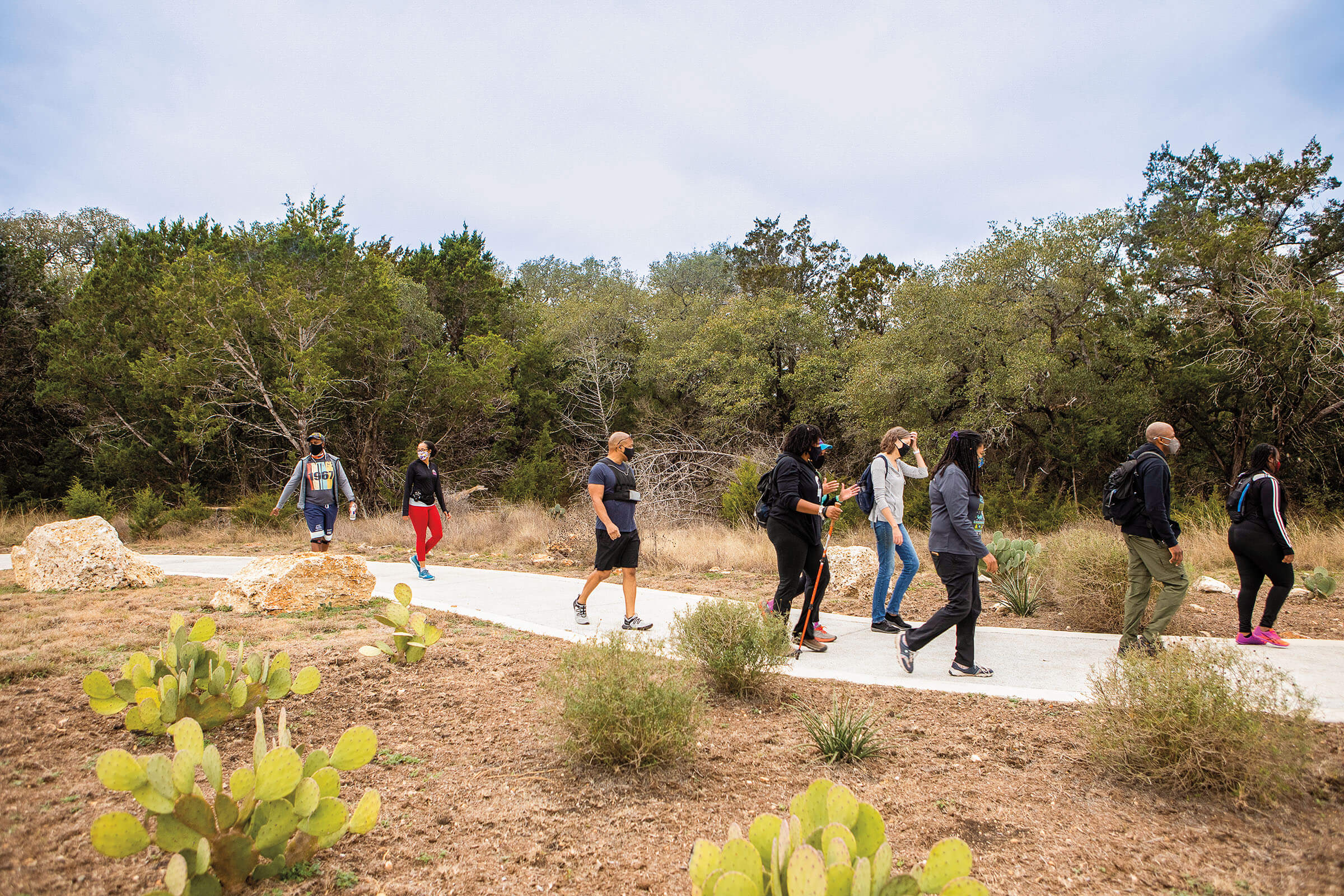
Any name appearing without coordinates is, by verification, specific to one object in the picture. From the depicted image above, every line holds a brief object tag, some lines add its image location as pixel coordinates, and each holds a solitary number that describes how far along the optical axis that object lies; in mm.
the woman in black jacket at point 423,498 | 9562
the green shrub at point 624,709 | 3637
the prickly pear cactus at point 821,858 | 2014
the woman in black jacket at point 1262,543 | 5934
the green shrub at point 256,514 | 17797
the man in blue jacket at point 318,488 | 9211
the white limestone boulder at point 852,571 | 8859
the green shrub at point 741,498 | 15633
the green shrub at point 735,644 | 4805
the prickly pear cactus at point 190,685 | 3705
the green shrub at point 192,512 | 18766
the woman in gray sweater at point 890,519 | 6566
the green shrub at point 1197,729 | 3303
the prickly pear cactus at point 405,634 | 5250
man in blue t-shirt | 6504
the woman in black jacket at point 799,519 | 5688
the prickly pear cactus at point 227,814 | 2348
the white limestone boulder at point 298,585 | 7203
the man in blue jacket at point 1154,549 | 5305
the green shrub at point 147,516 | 17031
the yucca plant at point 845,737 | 3879
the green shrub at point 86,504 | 18906
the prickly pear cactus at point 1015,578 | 7457
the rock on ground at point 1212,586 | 8727
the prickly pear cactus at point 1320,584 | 7961
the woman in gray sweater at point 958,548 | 5176
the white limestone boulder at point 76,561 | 8273
